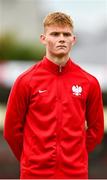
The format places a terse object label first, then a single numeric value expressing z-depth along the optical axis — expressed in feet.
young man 30.91
